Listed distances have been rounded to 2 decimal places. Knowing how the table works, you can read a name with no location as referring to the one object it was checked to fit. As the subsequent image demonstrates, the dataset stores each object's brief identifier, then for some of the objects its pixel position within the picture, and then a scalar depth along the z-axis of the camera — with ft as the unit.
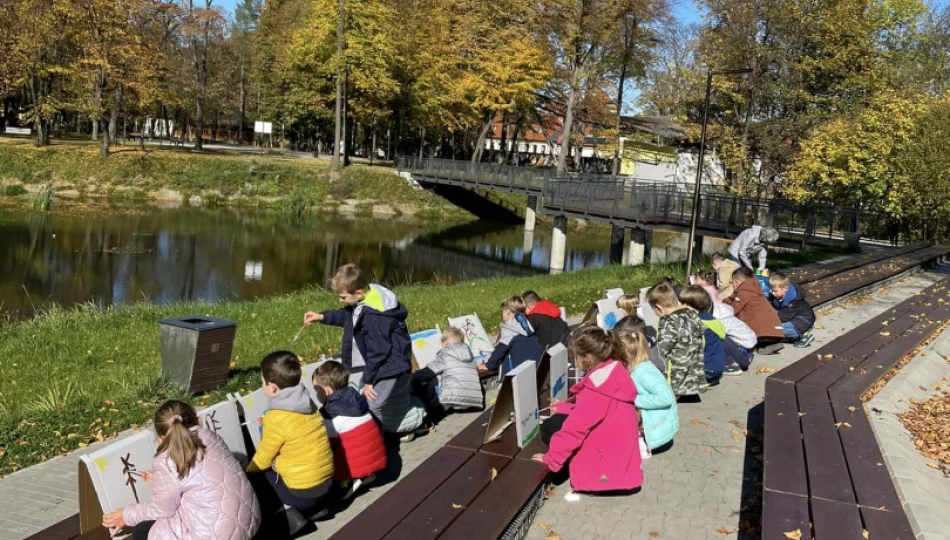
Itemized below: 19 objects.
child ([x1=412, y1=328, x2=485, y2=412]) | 25.00
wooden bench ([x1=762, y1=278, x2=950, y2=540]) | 14.85
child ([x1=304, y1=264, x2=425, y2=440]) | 20.61
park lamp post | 46.39
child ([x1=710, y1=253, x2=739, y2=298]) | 39.70
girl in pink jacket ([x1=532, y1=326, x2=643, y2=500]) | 17.70
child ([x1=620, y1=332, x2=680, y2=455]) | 20.01
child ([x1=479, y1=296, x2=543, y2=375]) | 26.00
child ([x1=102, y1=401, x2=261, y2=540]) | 13.32
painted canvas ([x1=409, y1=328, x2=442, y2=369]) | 27.89
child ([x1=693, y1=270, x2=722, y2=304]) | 31.51
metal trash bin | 26.94
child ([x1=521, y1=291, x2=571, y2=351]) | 27.76
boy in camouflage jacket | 24.64
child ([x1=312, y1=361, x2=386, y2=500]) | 18.11
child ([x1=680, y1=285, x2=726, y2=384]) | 27.55
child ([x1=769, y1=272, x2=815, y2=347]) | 35.35
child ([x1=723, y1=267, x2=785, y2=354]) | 33.17
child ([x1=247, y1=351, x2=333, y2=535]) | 16.22
